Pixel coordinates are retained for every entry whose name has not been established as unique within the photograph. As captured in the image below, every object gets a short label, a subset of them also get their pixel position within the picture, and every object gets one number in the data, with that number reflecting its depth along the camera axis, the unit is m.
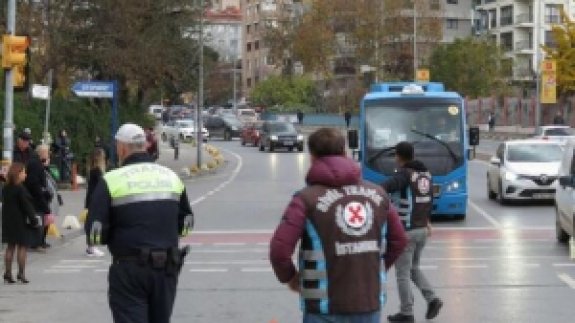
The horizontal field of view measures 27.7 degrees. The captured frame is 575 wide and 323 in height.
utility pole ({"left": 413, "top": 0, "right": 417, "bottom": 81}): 86.12
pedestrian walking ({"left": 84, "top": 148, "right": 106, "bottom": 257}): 17.36
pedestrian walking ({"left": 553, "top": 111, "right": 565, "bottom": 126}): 67.19
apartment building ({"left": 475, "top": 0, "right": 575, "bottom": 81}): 108.19
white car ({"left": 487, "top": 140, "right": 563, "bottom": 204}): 26.36
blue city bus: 22.91
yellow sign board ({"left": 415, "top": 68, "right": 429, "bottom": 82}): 74.56
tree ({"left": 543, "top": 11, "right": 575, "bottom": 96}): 77.31
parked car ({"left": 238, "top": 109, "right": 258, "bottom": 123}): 96.61
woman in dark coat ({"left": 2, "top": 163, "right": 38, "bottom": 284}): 14.54
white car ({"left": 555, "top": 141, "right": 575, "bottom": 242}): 17.18
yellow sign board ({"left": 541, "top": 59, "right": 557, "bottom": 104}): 53.16
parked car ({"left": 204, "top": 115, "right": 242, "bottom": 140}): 84.19
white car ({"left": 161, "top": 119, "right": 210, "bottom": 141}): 78.19
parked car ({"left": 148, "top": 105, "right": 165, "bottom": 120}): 123.28
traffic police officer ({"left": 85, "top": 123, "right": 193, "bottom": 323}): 7.21
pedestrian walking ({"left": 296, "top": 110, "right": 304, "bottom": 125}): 99.62
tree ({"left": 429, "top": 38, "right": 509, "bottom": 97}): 90.12
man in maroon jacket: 6.05
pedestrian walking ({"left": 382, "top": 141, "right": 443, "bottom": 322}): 10.97
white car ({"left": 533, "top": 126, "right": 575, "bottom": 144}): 50.03
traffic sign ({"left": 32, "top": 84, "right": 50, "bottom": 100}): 25.21
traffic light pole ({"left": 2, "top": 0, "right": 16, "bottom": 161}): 20.94
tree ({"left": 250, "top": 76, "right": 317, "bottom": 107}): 121.69
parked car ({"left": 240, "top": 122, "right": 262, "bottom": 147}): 72.20
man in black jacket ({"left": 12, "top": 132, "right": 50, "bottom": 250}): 16.41
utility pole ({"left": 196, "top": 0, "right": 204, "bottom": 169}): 46.47
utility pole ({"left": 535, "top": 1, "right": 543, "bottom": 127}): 107.63
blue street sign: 30.70
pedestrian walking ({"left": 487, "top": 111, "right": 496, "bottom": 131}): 80.13
